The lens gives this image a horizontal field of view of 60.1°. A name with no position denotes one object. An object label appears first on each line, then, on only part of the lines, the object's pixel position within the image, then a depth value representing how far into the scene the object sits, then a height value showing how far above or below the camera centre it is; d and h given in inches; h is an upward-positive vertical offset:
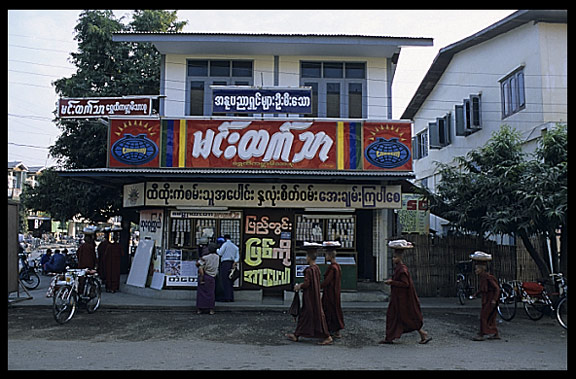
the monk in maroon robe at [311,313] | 332.5 -69.5
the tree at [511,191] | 402.3 +18.5
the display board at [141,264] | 542.9 -61.6
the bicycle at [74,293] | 391.5 -70.5
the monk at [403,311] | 333.7 -67.8
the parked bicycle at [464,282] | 492.1 -71.3
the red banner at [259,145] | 513.0 +67.3
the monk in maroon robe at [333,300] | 349.7 -63.4
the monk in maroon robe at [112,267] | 547.2 -64.6
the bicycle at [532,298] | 414.3 -73.1
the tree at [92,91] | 734.5 +175.7
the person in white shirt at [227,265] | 486.3 -54.4
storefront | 511.8 +29.7
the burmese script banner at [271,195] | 518.3 +15.5
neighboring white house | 513.3 +166.7
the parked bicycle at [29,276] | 614.9 -84.9
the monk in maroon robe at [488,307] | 346.9 -66.6
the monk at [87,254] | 500.4 -45.9
